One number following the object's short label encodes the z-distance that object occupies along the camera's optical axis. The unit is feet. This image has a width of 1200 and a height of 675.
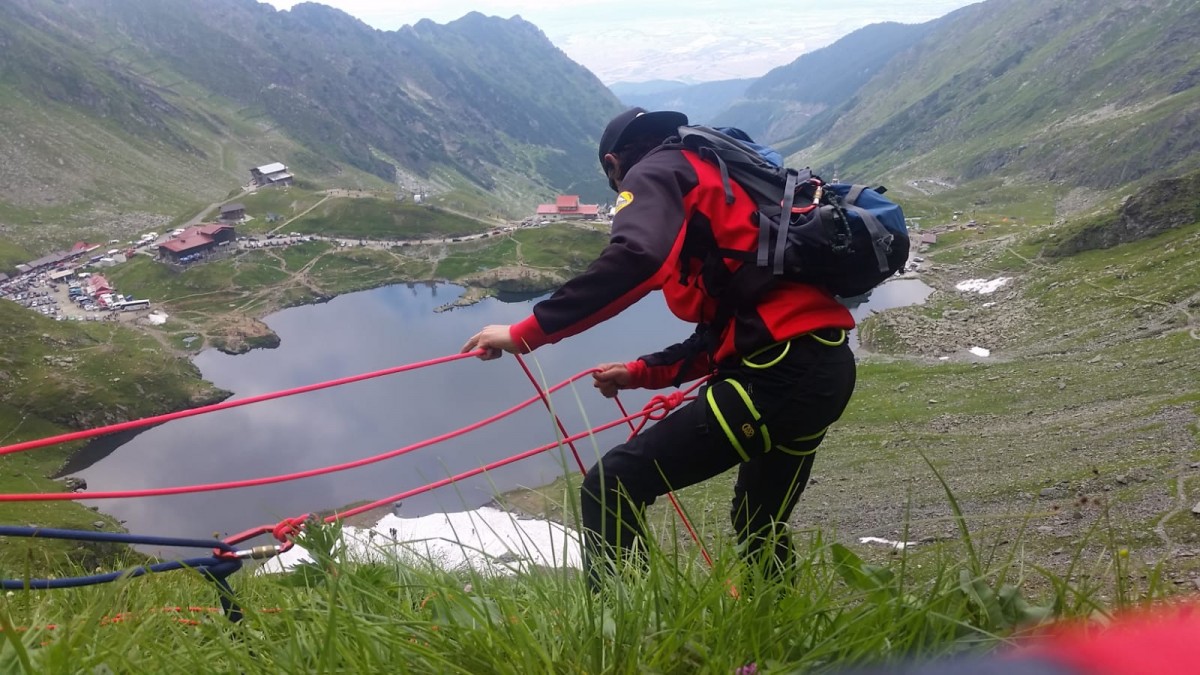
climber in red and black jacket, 9.95
